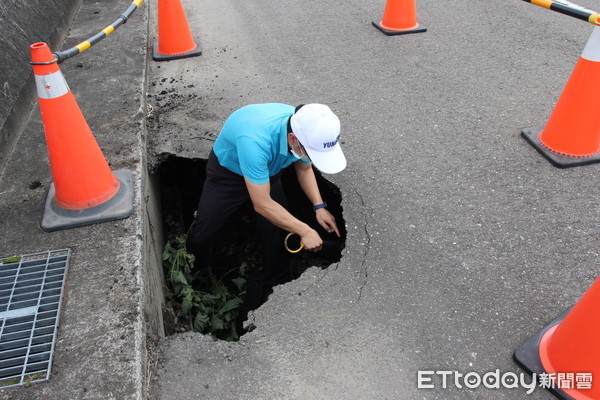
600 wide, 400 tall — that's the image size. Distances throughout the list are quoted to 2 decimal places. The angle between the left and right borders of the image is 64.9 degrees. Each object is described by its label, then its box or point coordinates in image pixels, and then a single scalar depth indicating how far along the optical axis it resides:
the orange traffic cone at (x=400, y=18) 5.22
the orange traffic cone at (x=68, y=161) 2.43
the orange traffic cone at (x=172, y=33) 4.95
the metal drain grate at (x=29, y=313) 1.96
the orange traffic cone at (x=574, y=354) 1.88
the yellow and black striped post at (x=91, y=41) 2.55
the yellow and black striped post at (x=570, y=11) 3.05
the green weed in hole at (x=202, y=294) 2.98
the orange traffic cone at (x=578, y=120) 3.13
